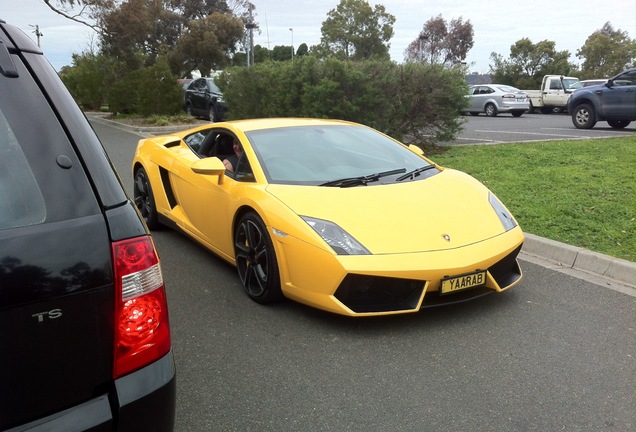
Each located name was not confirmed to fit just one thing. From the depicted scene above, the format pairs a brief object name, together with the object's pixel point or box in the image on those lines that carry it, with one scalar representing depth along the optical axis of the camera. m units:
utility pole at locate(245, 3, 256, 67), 24.68
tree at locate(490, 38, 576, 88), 40.53
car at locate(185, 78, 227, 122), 18.56
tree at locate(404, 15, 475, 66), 60.22
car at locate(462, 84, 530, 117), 25.27
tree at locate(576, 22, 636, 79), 45.72
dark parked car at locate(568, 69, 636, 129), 15.08
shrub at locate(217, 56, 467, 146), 10.90
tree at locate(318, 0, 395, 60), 55.72
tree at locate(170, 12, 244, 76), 38.97
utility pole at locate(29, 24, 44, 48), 33.99
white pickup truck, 27.42
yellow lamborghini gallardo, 3.56
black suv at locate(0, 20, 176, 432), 1.49
